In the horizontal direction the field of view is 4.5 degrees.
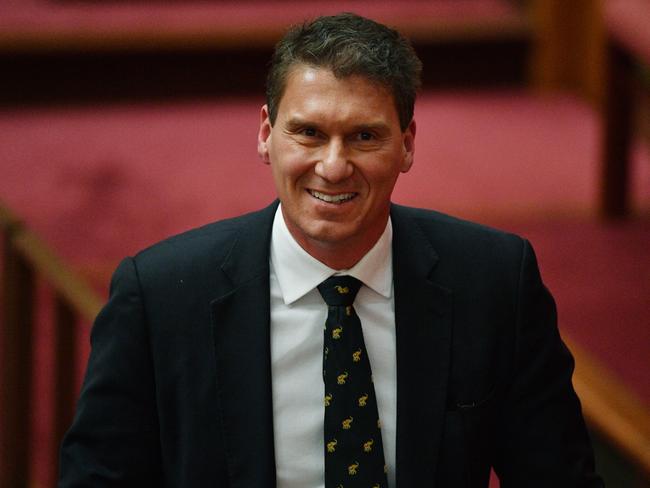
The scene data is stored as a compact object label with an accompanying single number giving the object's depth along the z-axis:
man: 9.14
